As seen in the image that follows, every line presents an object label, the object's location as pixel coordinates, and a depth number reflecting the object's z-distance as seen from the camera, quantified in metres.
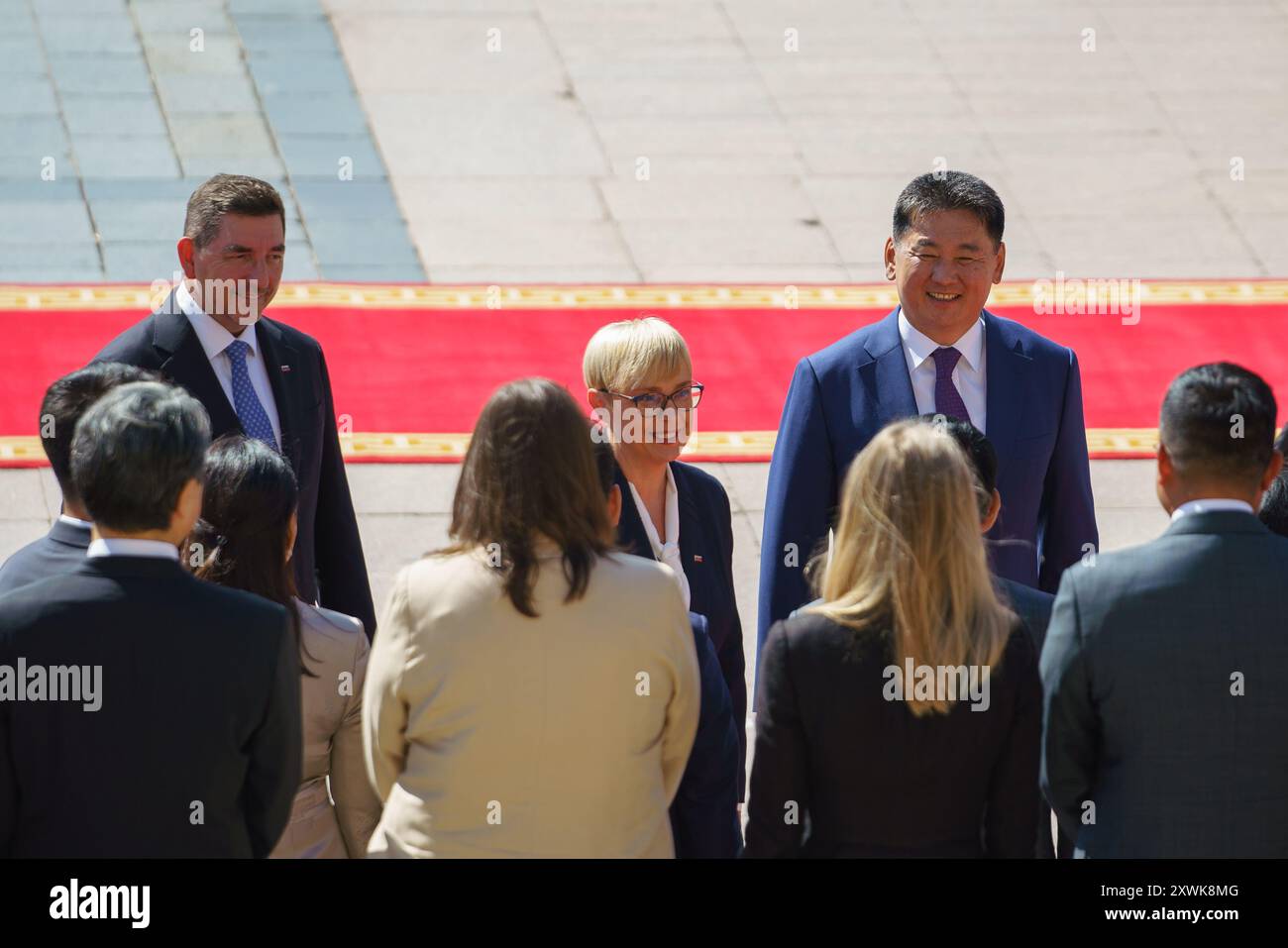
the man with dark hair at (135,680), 6.30
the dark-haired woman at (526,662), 6.57
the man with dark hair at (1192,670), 6.68
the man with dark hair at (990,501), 7.52
